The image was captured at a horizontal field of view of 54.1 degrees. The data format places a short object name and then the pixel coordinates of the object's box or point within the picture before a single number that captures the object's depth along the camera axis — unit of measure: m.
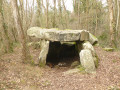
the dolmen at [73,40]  7.39
